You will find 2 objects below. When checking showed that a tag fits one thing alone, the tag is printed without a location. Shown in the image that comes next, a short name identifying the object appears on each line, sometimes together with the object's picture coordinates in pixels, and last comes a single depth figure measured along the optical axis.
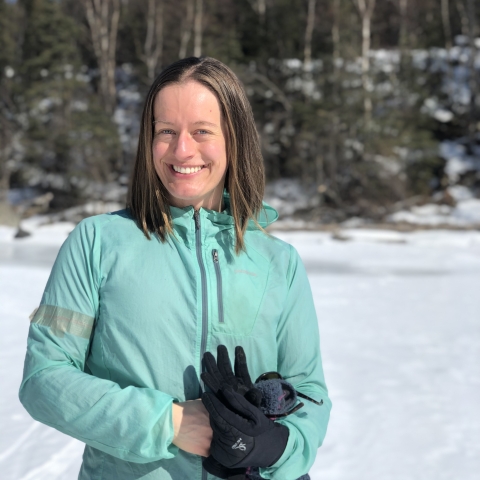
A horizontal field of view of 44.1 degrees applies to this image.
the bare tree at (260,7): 19.83
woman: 1.11
